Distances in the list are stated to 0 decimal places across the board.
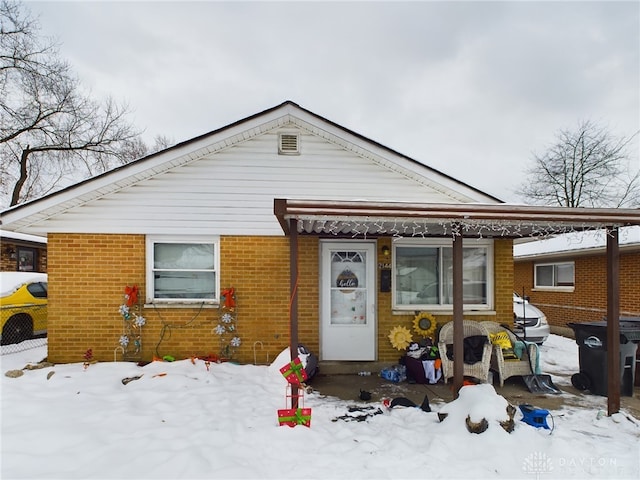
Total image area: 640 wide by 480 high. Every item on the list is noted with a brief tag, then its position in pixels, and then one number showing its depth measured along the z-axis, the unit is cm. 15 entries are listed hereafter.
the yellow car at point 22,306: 820
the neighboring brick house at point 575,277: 944
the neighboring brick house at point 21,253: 1117
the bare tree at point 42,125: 1620
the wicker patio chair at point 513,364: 578
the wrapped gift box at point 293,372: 415
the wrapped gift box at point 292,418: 403
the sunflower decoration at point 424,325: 666
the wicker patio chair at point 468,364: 561
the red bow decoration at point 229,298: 634
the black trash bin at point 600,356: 526
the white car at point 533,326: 917
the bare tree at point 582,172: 2267
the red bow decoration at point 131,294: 621
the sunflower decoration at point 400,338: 657
